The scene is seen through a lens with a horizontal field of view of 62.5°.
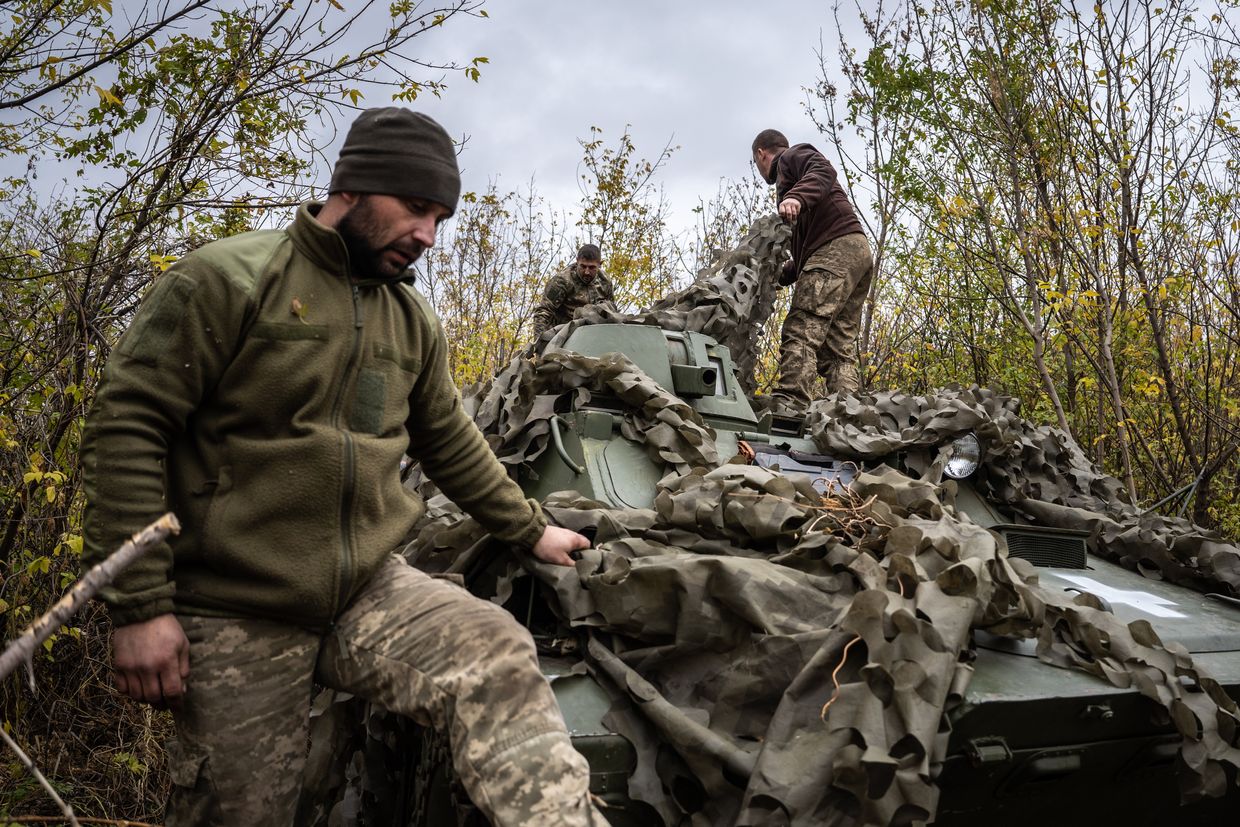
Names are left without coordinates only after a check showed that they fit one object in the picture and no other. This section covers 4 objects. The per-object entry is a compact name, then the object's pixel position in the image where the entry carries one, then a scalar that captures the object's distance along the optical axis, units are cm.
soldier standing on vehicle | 628
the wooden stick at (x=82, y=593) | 106
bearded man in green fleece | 187
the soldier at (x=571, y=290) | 905
